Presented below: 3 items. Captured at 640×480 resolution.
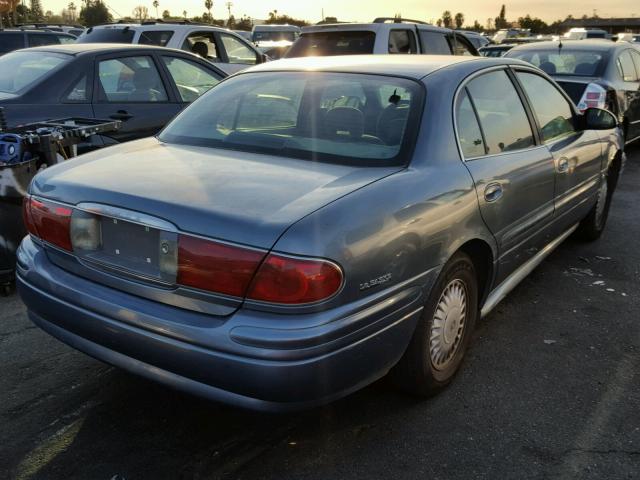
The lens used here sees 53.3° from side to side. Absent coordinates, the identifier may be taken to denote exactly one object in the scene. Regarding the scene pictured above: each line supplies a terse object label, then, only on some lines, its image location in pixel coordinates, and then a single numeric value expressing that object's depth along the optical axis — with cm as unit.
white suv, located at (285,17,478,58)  844
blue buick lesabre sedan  225
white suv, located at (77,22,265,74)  974
